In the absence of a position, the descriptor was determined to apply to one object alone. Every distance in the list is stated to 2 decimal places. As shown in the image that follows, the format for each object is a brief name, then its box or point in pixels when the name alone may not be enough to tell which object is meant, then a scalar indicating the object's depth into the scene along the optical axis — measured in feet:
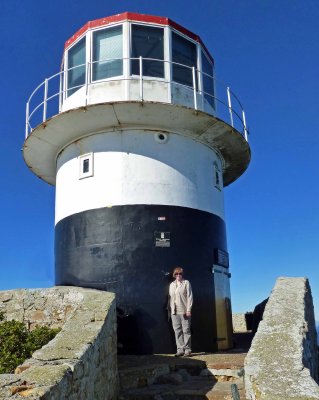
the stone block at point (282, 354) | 15.11
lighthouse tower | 30.35
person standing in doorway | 27.89
